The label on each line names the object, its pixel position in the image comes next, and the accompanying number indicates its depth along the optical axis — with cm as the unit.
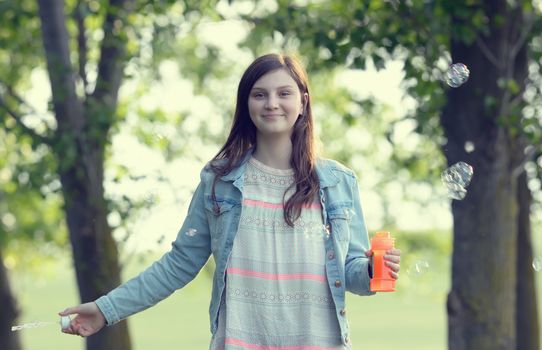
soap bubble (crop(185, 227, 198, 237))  593
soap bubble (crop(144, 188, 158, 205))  1103
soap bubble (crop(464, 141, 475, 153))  1080
